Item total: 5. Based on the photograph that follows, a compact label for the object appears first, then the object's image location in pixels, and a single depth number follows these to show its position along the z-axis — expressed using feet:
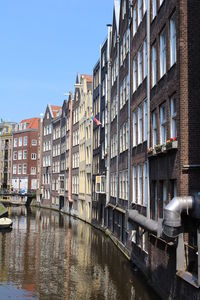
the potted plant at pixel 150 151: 61.82
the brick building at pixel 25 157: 324.60
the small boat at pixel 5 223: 140.57
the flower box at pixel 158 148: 56.24
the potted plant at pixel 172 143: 50.04
